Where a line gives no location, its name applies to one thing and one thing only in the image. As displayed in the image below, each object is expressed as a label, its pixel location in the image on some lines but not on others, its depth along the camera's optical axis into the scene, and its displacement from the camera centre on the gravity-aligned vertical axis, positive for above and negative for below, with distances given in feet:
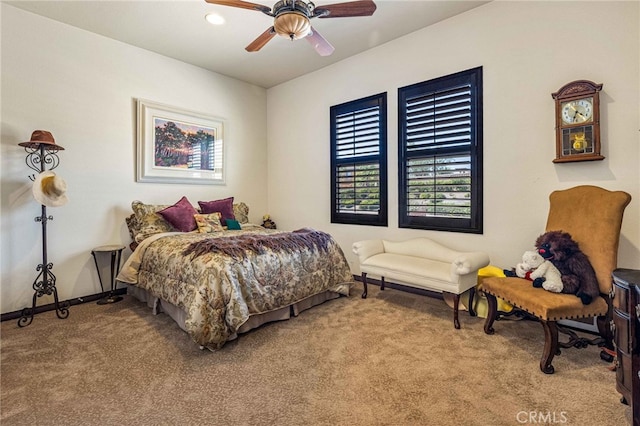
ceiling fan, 7.16 +4.90
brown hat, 9.16 +2.18
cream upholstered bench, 8.48 -1.70
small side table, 10.76 -2.00
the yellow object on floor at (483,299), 9.10 -2.75
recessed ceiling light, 10.07 +6.59
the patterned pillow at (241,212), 14.64 -0.04
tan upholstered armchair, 6.27 -1.35
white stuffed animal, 6.88 -1.49
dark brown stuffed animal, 6.64 -1.22
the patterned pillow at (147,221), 11.36 -0.38
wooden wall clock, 7.75 +2.38
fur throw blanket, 8.19 -0.97
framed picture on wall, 12.46 +2.97
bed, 7.43 -1.82
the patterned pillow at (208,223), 11.99 -0.47
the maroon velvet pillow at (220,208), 13.32 +0.14
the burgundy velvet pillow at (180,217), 11.76 -0.23
